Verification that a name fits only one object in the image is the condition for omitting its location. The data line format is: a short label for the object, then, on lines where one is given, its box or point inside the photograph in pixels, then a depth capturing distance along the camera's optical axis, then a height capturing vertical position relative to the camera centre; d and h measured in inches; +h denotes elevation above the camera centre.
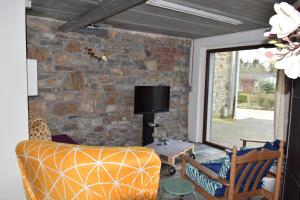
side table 141.5 -40.8
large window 180.7 -8.7
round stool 88.0 -39.3
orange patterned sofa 49.0 -18.6
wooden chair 88.6 -35.3
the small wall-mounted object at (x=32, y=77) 121.3 +3.1
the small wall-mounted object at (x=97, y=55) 164.4 +21.4
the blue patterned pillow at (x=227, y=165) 91.5 -30.7
